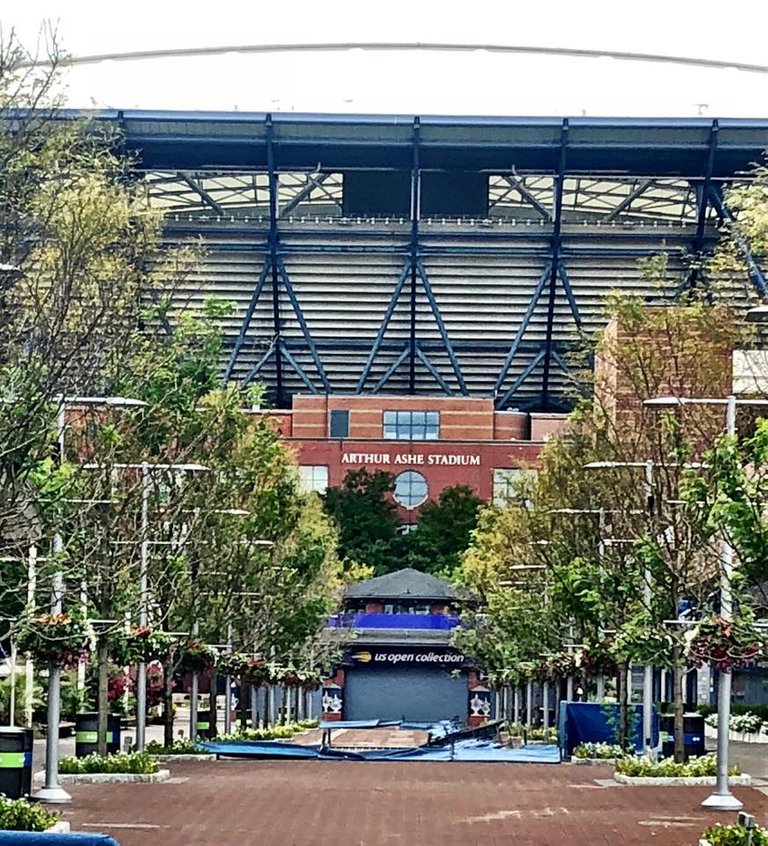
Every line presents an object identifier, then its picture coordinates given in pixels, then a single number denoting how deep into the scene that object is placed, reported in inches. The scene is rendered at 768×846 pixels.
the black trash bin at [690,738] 2079.2
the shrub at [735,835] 1061.8
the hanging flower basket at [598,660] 2271.2
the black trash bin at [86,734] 1947.6
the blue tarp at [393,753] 2425.0
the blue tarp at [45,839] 796.0
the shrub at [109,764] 1809.8
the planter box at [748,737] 3228.3
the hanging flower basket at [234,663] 2583.7
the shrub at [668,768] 1833.2
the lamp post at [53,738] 1493.6
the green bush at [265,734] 2889.3
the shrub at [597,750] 2345.0
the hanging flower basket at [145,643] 1828.2
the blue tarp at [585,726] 2484.0
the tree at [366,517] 5979.3
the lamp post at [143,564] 1763.2
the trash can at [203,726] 3032.2
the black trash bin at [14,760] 1389.0
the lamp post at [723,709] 1457.9
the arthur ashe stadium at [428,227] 4874.5
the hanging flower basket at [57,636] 1433.3
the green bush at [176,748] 2282.2
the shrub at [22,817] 1171.9
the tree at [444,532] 6053.2
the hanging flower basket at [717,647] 1287.3
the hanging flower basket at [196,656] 2257.6
